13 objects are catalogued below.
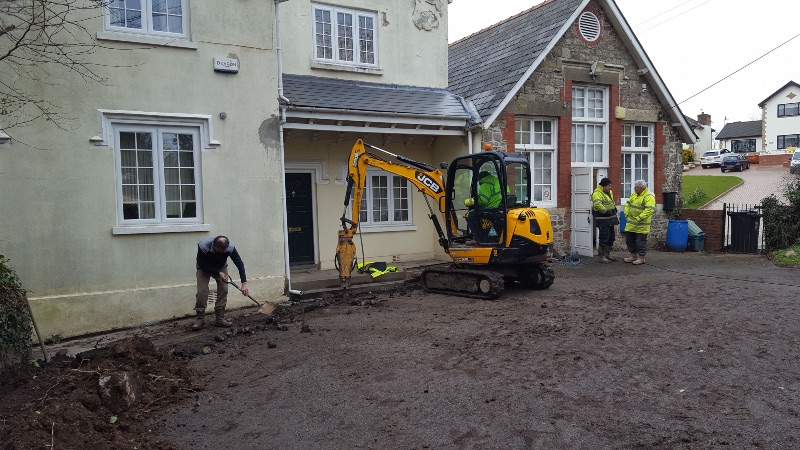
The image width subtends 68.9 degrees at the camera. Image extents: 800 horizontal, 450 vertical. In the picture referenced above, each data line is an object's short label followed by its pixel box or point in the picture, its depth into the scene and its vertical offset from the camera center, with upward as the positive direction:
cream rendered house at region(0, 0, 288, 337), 8.14 +0.62
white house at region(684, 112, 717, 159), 63.81 +7.11
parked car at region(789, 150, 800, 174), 33.25 +2.26
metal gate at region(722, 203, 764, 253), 14.70 -0.80
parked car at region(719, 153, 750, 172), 41.47 +2.53
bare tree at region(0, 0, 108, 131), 7.90 +2.08
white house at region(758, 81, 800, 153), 57.47 +7.90
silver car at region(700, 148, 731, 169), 44.94 +3.06
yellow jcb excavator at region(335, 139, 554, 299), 9.76 -0.38
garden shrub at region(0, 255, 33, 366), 6.19 -1.23
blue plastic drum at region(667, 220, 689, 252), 15.48 -0.94
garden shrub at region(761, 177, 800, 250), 14.29 -0.59
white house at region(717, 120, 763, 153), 64.38 +6.94
